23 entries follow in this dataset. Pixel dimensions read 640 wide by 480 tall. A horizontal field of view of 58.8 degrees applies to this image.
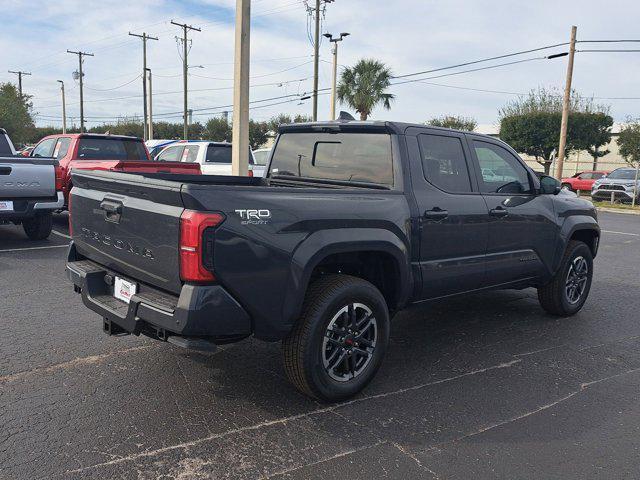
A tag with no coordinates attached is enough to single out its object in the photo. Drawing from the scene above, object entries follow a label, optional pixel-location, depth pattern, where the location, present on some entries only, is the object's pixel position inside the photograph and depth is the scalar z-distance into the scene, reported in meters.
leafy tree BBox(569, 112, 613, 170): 38.19
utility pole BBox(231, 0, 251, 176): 9.77
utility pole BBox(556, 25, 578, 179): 24.86
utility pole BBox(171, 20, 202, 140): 39.81
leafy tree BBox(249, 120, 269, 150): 59.28
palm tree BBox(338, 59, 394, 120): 34.56
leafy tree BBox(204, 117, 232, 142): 62.59
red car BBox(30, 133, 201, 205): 10.27
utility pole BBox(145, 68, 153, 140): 42.31
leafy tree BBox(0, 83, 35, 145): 50.01
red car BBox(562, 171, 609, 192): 28.39
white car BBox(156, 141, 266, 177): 13.52
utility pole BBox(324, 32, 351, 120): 27.88
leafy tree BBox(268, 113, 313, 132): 57.25
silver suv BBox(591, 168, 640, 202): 22.14
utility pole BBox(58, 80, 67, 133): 62.15
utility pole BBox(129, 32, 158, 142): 43.50
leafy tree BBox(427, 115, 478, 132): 49.82
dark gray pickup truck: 3.12
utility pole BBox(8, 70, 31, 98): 72.31
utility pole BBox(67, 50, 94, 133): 58.22
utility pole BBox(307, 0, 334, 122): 30.14
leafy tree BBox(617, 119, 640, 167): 33.41
